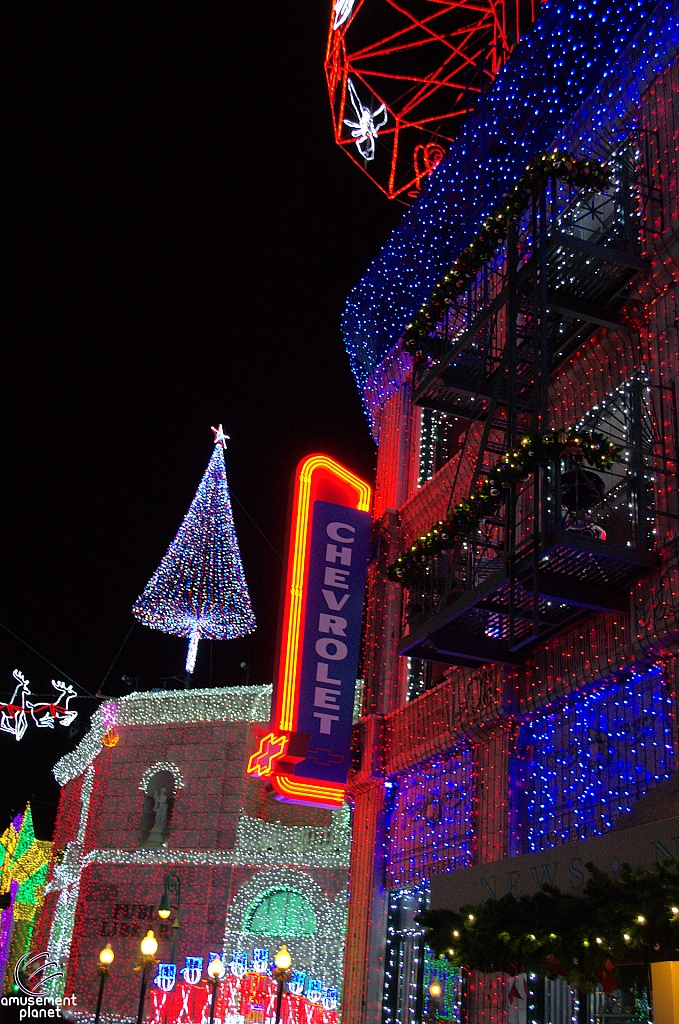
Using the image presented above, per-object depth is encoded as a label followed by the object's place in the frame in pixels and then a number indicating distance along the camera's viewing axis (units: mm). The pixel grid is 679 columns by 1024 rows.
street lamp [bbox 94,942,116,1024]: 17312
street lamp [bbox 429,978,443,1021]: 13913
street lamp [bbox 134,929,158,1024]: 16188
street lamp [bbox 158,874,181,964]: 24281
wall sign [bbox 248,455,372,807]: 16750
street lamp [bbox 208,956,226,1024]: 18030
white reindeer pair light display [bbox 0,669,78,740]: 24500
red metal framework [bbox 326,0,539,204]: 16281
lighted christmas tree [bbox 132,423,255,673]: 27688
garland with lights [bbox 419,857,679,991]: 6777
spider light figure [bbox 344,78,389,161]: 17297
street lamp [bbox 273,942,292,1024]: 14453
